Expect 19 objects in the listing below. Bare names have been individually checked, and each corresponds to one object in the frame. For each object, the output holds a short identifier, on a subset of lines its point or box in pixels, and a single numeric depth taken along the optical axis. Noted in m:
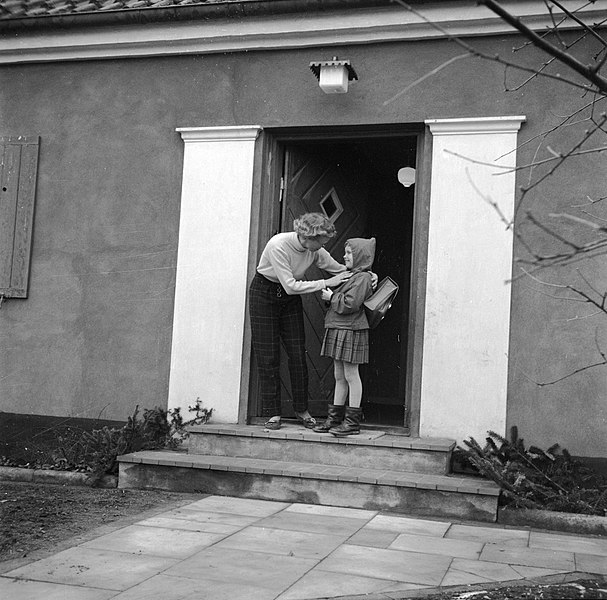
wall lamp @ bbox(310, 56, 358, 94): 6.63
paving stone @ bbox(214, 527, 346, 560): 4.52
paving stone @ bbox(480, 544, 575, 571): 4.41
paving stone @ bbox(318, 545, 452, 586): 4.07
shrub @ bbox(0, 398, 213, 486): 6.50
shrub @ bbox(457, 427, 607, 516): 5.46
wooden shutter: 7.66
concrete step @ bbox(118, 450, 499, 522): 5.59
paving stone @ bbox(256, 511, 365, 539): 5.05
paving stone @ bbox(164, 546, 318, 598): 3.95
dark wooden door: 7.40
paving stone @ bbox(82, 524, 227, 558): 4.47
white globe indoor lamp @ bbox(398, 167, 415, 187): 10.17
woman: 6.49
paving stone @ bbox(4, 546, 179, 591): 3.90
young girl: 6.42
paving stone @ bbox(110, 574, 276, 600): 3.67
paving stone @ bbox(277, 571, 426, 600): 3.74
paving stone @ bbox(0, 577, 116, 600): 3.65
